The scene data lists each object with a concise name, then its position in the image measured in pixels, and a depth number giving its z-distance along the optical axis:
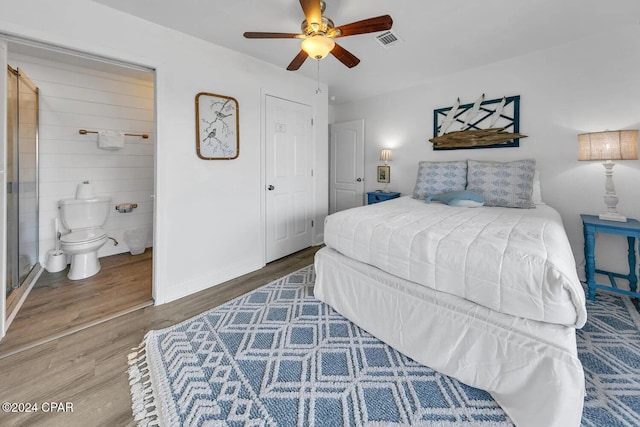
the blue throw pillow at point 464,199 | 2.63
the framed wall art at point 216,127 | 2.52
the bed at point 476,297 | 1.12
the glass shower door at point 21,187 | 2.24
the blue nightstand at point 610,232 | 2.12
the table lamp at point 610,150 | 2.17
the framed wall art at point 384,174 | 4.10
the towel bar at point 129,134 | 3.22
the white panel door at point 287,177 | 3.21
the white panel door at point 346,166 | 4.48
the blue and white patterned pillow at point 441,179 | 3.01
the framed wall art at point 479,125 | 2.97
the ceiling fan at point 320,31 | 1.64
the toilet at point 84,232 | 2.71
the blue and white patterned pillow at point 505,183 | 2.57
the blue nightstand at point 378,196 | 3.88
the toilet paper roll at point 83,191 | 3.16
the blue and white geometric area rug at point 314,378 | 1.25
